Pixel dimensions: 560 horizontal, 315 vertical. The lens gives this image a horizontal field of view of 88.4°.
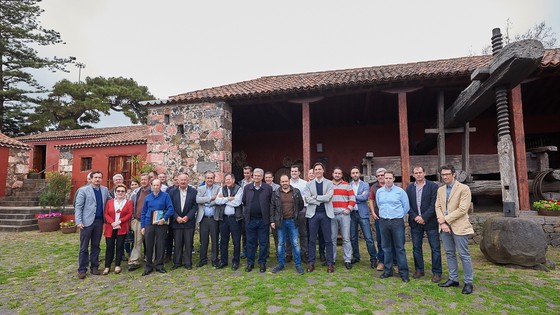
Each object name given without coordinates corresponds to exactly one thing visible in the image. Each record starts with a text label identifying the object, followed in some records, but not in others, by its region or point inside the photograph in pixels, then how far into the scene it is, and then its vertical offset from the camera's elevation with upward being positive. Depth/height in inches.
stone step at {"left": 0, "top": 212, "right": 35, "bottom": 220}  384.2 -45.9
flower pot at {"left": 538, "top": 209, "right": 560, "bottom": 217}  227.8 -31.0
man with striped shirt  176.6 -20.2
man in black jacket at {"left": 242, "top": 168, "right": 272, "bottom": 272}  177.5 -24.0
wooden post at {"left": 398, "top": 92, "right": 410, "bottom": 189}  275.3 +34.6
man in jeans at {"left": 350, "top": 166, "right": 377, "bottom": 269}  180.1 -26.9
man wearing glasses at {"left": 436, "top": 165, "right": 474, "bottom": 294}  137.3 -22.9
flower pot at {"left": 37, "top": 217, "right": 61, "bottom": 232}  354.9 -52.3
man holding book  180.5 -27.6
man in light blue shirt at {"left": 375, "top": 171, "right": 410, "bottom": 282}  154.9 -24.5
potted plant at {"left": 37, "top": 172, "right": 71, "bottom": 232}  358.3 -20.7
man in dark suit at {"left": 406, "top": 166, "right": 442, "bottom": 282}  151.7 -22.9
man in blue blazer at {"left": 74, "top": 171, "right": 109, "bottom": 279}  174.6 -23.5
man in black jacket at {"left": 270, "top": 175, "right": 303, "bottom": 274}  173.9 -23.0
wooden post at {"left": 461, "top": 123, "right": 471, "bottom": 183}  272.4 +18.9
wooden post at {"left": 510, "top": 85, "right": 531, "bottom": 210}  241.3 +20.6
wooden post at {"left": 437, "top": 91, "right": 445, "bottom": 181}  278.5 +45.4
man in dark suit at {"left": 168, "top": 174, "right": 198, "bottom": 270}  186.9 -27.2
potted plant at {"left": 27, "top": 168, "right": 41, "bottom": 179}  655.1 +17.3
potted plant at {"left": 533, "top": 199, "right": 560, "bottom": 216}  228.5 -26.8
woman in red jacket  178.7 -27.4
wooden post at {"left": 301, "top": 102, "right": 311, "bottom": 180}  304.7 +49.1
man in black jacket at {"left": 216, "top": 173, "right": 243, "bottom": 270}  183.9 -26.7
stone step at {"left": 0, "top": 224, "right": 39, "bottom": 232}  359.9 -57.9
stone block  168.1 -40.3
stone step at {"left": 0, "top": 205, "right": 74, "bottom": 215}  382.1 -39.0
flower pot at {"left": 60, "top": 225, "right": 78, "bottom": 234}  338.2 -56.8
